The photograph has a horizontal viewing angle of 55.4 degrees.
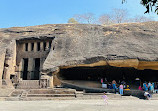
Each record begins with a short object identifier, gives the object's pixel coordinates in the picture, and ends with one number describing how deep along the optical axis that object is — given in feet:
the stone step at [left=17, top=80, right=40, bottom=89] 44.89
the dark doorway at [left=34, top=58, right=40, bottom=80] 60.98
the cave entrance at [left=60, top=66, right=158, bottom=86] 54.70
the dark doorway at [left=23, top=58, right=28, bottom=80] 63.39
